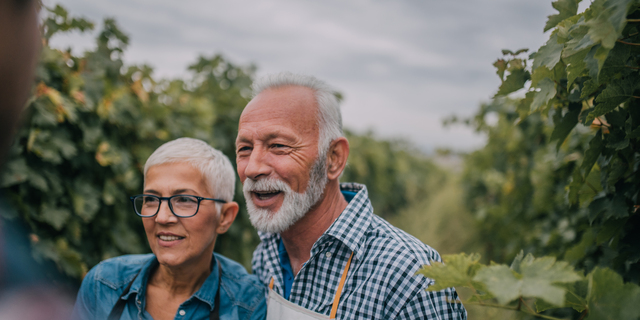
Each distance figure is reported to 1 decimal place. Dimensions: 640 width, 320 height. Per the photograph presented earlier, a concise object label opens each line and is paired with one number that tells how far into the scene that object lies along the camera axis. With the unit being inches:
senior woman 45.5
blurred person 15.3
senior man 42.3
